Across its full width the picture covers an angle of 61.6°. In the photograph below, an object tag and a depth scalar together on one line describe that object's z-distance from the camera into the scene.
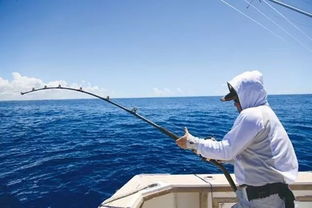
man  1.94
